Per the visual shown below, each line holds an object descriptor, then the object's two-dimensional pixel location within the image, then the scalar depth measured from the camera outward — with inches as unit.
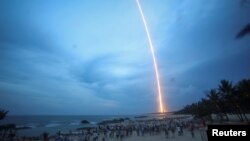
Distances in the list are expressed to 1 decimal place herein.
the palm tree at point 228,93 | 821.0
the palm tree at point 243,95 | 789.0
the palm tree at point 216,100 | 994.4
